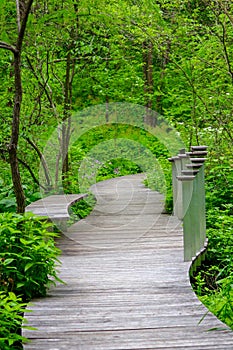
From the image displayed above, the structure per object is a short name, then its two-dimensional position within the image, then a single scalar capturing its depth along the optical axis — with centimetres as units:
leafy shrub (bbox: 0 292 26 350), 551
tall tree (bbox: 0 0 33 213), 807
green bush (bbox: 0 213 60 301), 700
